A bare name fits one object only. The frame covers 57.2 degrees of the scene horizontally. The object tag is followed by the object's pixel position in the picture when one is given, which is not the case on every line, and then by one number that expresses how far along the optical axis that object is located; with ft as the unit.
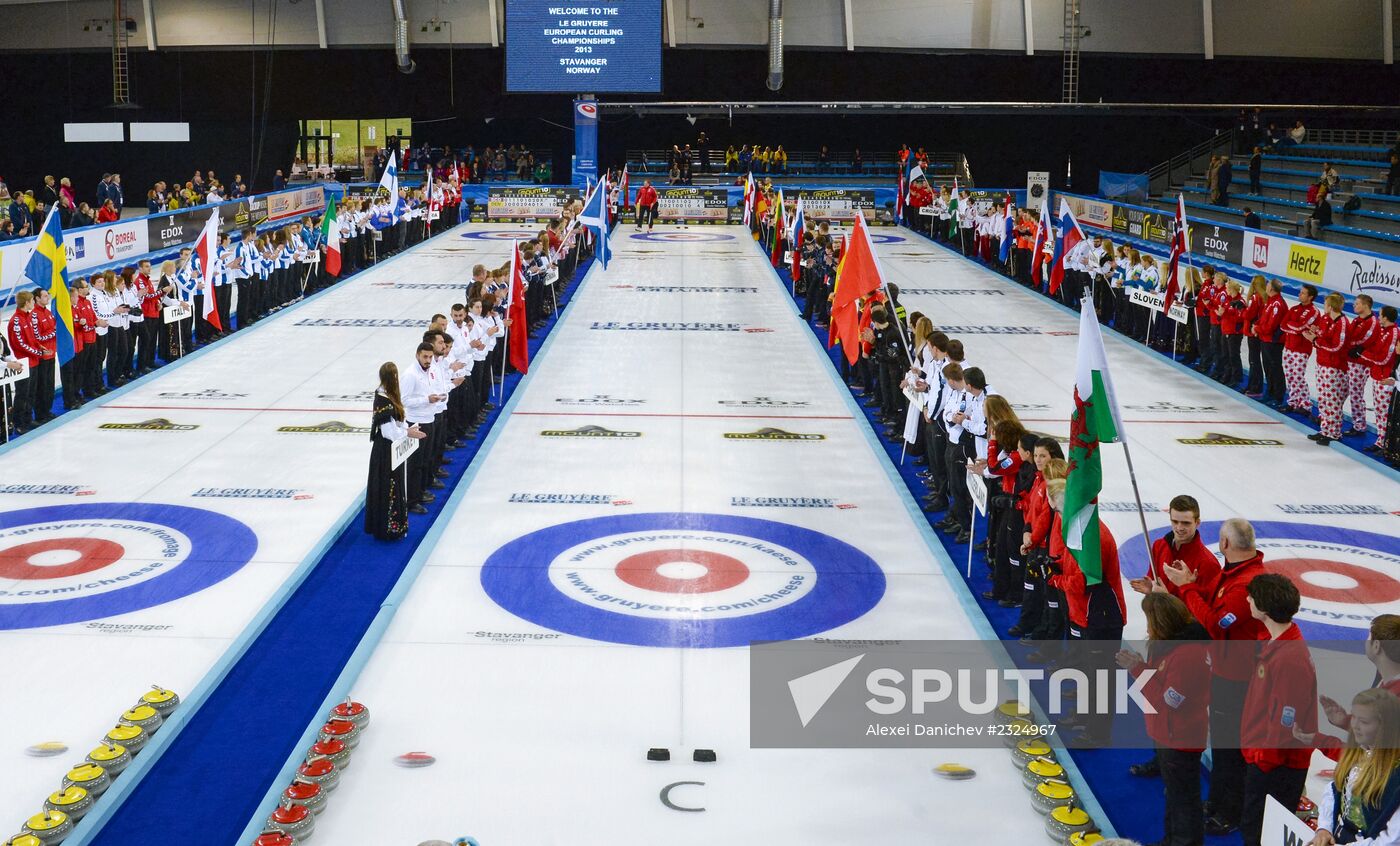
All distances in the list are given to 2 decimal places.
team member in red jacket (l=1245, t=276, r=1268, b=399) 56.24
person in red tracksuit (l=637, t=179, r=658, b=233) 137.80
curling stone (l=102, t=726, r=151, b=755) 24.80
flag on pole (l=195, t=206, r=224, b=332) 61.67
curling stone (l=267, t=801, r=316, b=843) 21.67
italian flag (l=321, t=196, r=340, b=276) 86.02
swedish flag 48.98
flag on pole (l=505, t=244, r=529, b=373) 55.93
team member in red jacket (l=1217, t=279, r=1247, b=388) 59.11
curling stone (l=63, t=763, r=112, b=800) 22.93
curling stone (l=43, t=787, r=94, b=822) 22.16
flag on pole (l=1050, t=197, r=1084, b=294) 80.61
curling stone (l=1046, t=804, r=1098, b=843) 22.06
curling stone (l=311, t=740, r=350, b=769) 24.22
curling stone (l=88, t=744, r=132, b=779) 23.82
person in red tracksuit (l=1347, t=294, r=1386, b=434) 47.75
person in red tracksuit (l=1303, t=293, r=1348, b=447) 48.85
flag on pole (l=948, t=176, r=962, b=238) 122.95
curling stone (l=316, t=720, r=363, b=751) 25.00
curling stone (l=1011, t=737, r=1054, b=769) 24.75
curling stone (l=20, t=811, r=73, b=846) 21.40
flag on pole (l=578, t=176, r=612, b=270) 82.99
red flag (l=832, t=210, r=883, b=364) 49.70
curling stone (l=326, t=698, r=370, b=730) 25.73
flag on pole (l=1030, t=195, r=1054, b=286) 87.81
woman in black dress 37.70
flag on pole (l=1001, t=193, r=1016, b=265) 103.14
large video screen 138.92
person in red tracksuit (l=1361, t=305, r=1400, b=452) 46.91
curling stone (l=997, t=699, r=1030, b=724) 26.40
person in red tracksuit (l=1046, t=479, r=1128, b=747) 25.58
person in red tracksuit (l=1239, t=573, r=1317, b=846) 19.24
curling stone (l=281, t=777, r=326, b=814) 22.38
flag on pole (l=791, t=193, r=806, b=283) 88.58
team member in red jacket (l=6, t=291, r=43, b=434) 47.75
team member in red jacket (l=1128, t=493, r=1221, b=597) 23.86
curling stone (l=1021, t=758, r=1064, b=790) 23.77
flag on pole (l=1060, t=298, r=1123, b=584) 25.08
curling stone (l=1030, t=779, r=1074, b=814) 22.81
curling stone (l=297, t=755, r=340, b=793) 23.27
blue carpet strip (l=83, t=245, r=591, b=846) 22.90
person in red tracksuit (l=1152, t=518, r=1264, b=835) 21.25
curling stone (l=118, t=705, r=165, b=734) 25.59
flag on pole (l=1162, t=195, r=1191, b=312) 65.62
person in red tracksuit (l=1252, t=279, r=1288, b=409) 54.75
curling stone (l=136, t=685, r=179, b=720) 26.32
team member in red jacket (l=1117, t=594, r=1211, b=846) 20.27
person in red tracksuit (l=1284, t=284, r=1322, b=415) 51.70
